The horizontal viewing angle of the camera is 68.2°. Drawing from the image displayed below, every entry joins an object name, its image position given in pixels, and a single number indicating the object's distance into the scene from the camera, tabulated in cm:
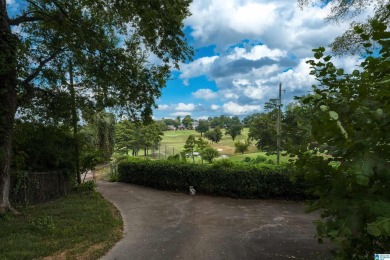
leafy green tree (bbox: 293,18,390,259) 135
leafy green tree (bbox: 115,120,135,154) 6569
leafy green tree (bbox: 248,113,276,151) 6392
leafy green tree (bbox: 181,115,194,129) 16700
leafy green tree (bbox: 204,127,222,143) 10812
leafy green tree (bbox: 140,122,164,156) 5836
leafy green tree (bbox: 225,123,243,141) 11288
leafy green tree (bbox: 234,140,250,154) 7462
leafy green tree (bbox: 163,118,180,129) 17425
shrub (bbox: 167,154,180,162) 1915
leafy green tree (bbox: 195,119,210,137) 12598
